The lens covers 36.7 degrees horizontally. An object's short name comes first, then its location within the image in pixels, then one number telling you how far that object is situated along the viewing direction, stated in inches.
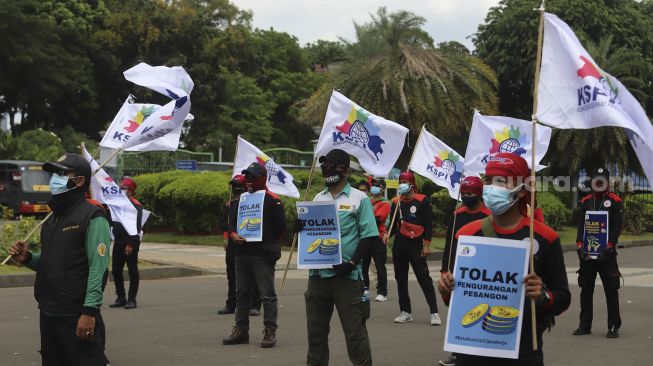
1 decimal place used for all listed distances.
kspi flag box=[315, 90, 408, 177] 415.5
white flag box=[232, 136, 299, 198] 532.7
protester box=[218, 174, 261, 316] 483.2
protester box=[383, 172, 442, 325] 457.7
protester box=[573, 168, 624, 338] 428.1
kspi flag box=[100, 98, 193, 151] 425.6
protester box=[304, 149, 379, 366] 284.2
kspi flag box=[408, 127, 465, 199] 546.8
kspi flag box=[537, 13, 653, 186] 227.0
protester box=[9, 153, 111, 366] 228.2
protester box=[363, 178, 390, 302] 556.4
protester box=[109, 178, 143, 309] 513.7
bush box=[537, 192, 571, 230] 1162.6
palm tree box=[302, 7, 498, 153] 1115.3
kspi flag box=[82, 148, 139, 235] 456.4
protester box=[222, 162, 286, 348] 382.0
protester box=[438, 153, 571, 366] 188.9
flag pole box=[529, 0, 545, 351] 183.6
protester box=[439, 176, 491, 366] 279.6
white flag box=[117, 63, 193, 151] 372.8
